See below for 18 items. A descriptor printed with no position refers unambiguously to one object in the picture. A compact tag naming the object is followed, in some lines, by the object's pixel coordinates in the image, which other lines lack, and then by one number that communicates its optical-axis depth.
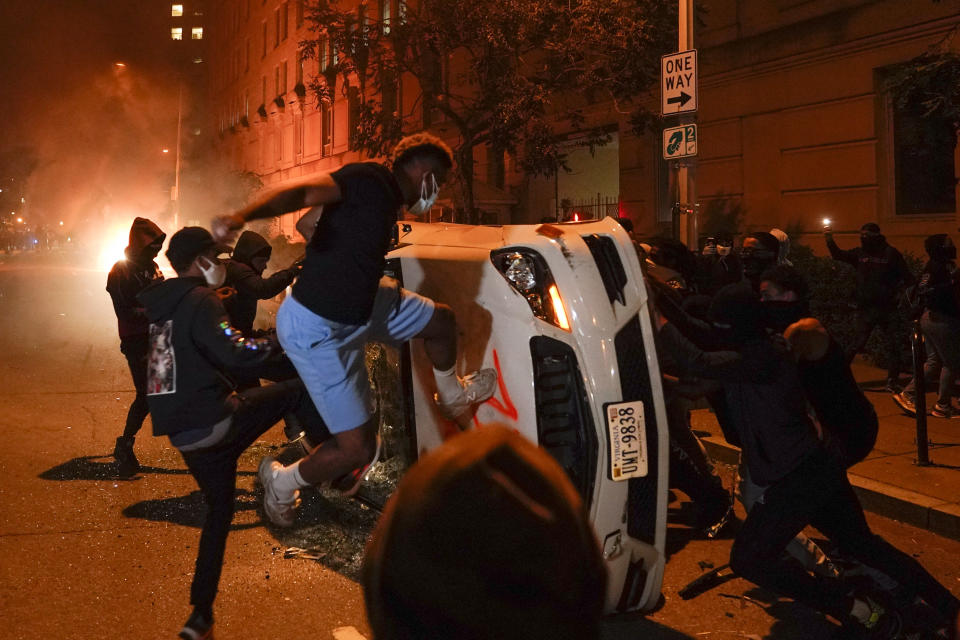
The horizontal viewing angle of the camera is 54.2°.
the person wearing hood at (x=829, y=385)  3.94
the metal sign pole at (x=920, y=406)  6.66
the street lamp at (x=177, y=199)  44.19
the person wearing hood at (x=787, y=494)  3.79
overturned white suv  3.64
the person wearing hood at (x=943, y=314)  8.34
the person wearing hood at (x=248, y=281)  6.40
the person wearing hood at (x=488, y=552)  1.25
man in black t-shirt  3.58
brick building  13.39
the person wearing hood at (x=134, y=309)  6.48
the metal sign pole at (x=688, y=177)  10.73
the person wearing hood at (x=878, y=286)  9.70
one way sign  10.43
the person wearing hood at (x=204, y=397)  3.72
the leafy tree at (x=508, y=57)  14.31
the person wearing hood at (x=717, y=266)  8.40
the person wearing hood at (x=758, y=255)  7.24
